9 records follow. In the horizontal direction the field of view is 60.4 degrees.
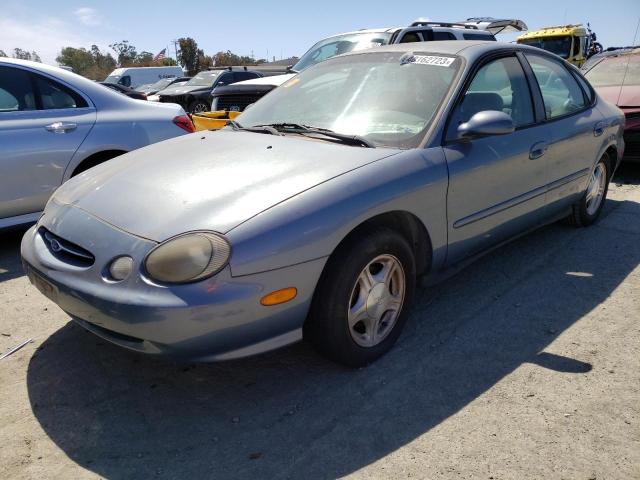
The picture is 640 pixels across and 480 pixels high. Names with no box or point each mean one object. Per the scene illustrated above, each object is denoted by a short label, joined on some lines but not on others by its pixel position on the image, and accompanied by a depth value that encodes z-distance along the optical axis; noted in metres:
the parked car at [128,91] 11.46
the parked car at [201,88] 15.13
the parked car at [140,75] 26.33
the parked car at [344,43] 7.01
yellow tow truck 17.31
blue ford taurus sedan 2.20
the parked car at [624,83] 6.39
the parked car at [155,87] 21.56
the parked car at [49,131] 4.21
